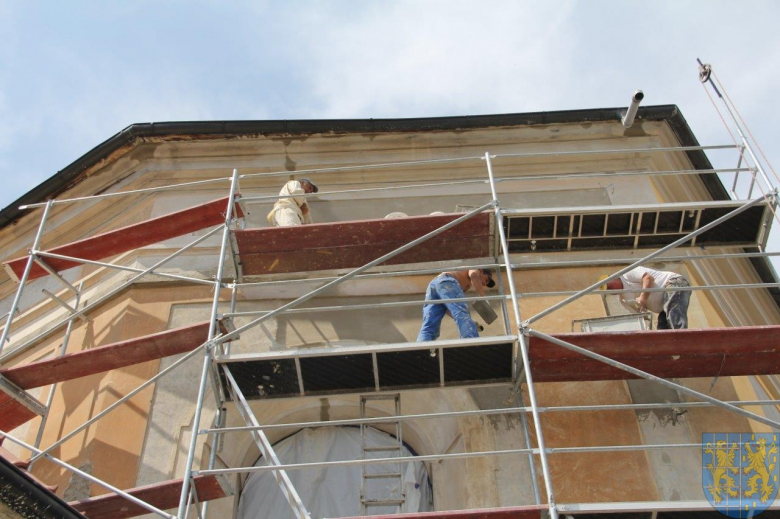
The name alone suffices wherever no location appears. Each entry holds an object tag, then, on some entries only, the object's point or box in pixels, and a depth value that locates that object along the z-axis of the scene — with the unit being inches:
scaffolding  253.0
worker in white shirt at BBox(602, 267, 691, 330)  315.6
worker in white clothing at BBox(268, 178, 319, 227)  371.4
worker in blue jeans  299.7
